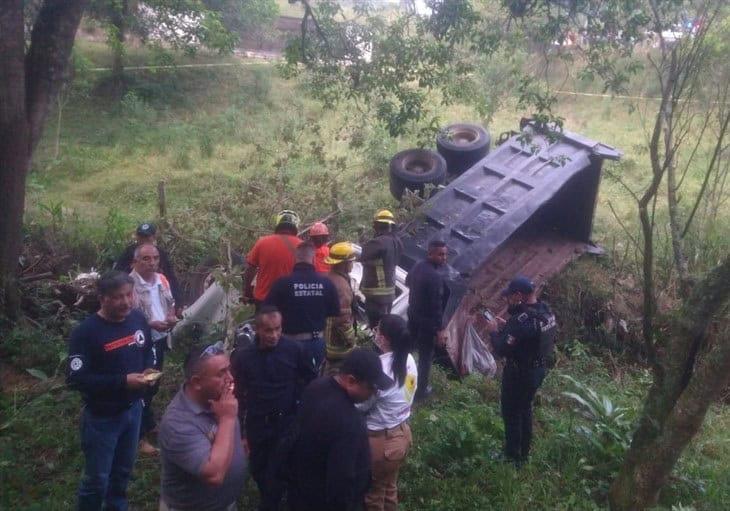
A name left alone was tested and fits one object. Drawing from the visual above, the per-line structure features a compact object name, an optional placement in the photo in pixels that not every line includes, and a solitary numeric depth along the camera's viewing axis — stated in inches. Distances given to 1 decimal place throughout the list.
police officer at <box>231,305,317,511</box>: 149.6
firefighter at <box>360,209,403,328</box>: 243.6
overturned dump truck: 310.3
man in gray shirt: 113.6
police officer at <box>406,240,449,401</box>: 222.4
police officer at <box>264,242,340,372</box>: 180.5
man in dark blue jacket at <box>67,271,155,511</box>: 141.2
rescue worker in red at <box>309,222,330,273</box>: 214.8
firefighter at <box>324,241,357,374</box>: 207.3
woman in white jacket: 141.9
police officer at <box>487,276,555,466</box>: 180.2
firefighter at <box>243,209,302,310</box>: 205.2
